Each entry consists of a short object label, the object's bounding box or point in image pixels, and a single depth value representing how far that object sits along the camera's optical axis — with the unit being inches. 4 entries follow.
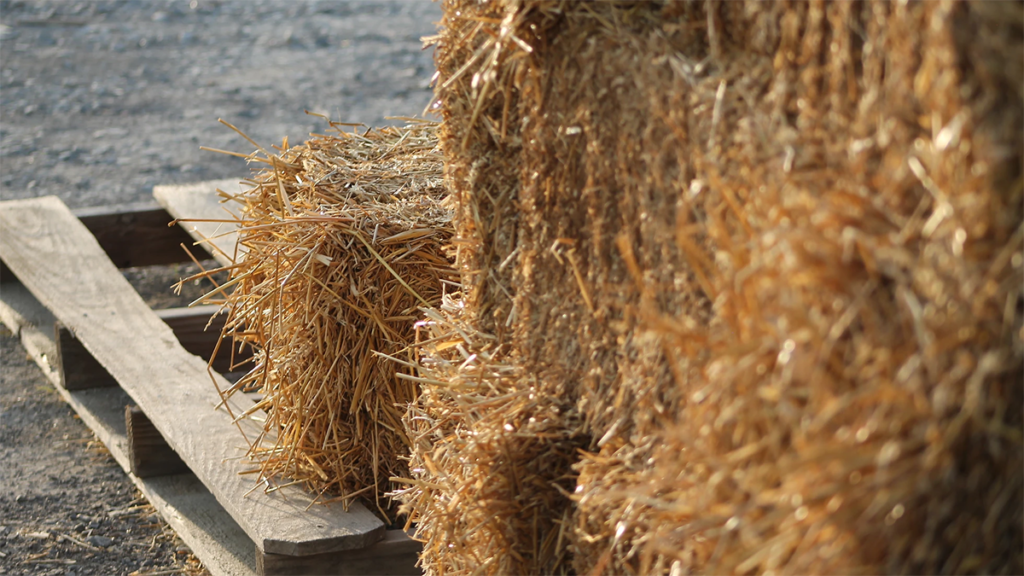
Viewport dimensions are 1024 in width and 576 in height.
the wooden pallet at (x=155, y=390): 187.2
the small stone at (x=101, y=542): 227.4
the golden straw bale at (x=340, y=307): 192.7
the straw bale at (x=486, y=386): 131.0
